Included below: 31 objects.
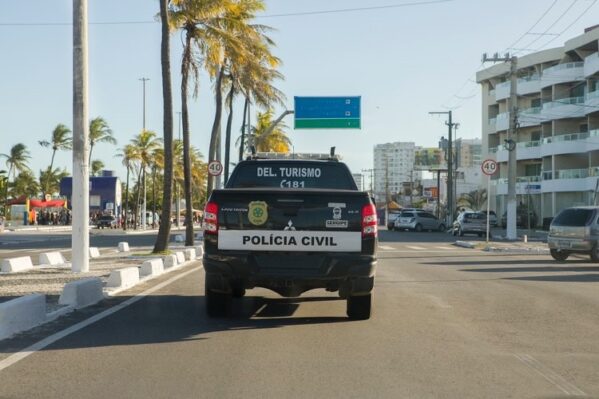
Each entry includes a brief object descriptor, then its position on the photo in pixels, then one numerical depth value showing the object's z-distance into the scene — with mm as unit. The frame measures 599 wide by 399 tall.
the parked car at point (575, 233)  22641
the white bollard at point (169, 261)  19230
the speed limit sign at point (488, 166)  30969
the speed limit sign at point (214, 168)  28844
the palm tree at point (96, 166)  105150
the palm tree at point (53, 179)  98781
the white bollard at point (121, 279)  13492
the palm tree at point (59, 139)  84500
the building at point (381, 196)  175650
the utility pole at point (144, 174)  73750
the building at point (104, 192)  72450
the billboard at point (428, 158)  139000
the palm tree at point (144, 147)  73312
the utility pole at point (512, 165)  38406
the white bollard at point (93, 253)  23192
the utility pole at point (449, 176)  59750
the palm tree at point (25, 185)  96625
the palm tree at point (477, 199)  86188
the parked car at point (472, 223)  47397
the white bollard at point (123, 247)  26108
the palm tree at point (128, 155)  72875
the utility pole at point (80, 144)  15945
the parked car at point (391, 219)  61222
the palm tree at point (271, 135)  58044
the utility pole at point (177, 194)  85438
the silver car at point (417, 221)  57375
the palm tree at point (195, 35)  23109
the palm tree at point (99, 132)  76000
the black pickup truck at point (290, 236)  8883
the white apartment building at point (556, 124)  58875
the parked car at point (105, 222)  68812
